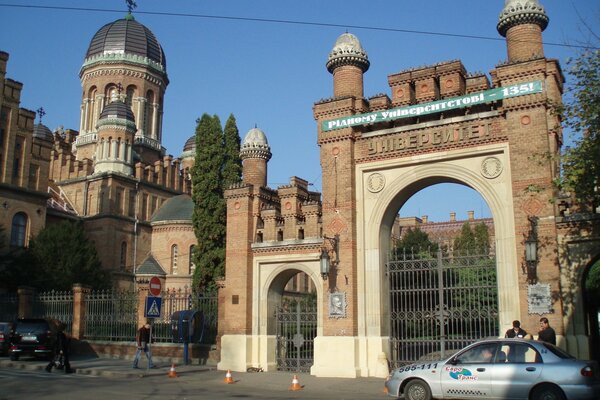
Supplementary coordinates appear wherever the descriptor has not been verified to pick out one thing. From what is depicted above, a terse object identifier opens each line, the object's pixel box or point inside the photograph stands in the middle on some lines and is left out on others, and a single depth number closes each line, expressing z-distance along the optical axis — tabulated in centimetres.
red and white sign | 1700
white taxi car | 1035
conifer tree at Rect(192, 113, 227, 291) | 3234
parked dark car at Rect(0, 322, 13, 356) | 2402
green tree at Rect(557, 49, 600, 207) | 1352
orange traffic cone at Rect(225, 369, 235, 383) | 1634
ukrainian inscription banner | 1662
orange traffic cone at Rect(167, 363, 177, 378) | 1749
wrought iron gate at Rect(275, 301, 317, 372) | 2014
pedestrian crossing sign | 1712
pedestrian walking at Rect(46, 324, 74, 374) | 1842
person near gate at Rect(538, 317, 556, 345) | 1366
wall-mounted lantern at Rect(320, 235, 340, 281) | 1841
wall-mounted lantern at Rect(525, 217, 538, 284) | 1530
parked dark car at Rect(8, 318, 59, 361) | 2231
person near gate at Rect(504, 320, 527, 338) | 1394
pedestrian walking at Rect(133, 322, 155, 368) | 1973
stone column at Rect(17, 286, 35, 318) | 2820
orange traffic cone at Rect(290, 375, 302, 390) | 1484
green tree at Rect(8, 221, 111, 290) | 3328
